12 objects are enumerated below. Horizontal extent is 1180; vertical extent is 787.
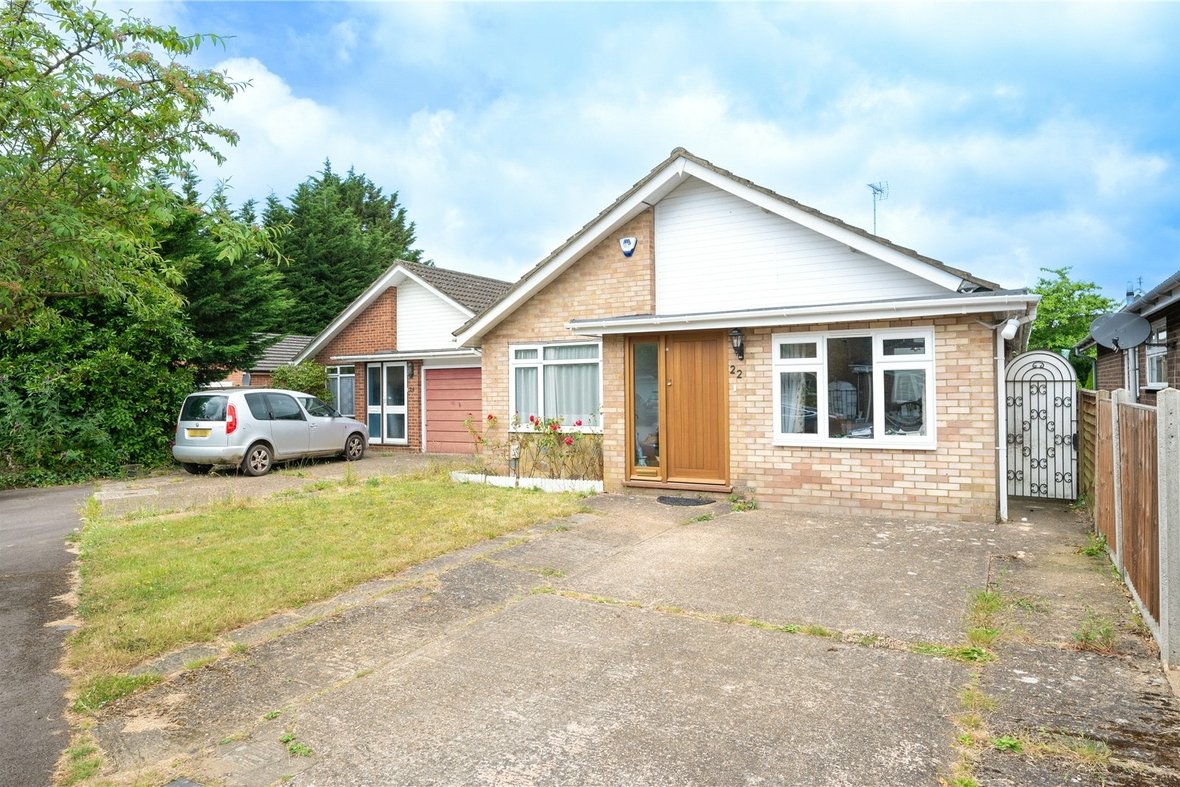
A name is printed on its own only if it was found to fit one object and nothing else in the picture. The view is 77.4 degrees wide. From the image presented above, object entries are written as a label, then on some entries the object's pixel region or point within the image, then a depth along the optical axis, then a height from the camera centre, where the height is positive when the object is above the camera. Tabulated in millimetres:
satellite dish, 11977 +1063
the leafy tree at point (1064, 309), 36625 +4332
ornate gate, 10672 -449
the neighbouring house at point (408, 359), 18172 +1092
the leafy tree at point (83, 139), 5215 +2013
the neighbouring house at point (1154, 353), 10548 +789
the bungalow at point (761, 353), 8914 +638
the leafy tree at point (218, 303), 16469 +2429
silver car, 13758 -544
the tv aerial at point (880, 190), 17011 +4789
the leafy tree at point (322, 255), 34656 +7172
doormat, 10203 -1439
